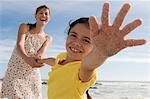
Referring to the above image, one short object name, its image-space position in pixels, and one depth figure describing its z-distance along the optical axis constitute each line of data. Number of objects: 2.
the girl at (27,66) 3.24
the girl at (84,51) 1.37
